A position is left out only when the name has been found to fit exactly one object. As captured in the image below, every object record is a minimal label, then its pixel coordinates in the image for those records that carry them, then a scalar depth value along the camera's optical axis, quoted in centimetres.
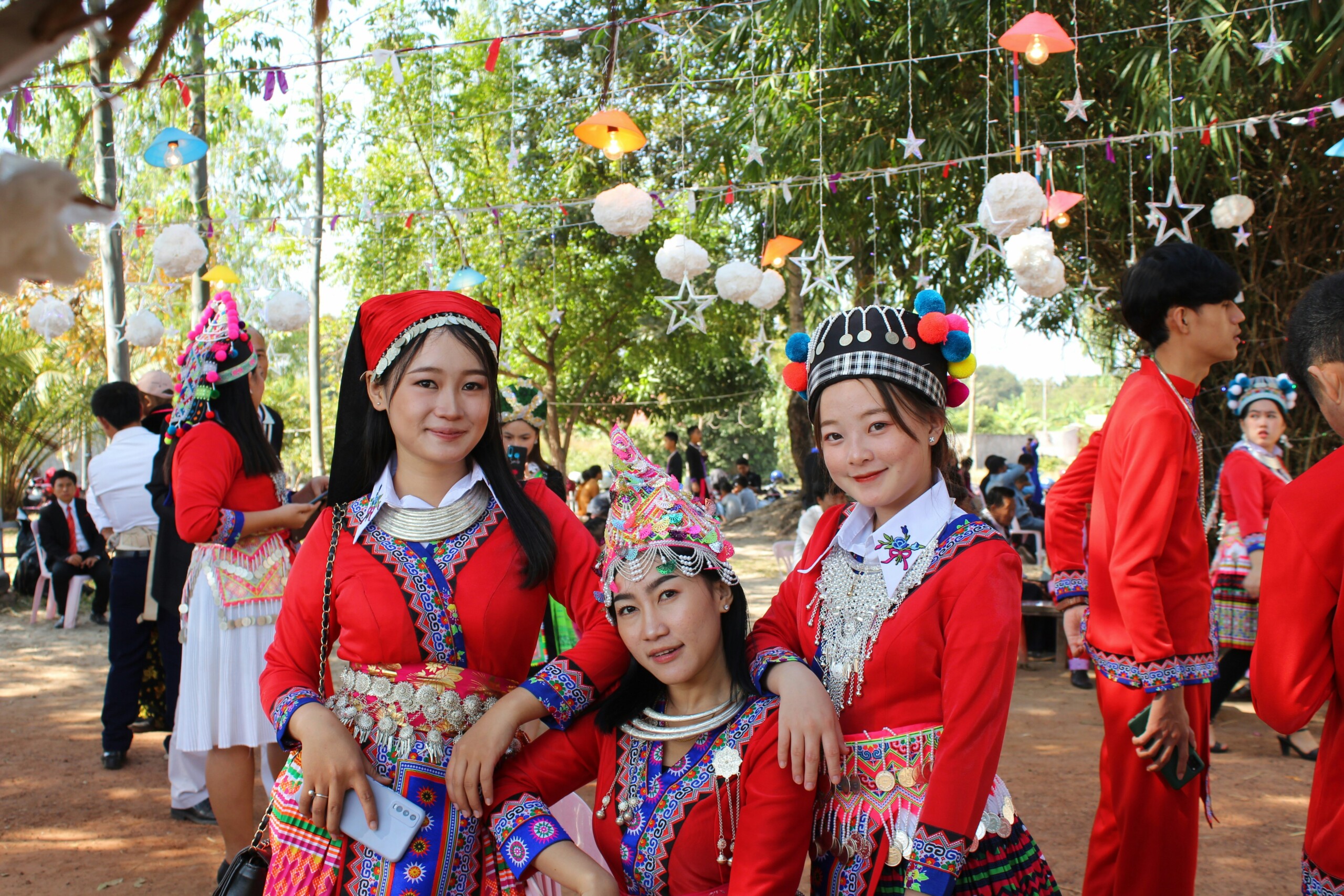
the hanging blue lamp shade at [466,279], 726
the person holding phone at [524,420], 442
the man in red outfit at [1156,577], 220
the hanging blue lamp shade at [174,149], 550
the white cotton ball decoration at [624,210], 588
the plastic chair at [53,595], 816
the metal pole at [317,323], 1350
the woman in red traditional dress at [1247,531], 455
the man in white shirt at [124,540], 449
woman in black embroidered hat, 148
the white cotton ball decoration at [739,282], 657
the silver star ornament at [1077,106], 548
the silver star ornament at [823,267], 635
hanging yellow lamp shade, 682
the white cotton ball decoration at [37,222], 55
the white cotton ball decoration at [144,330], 672
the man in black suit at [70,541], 811
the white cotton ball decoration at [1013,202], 488
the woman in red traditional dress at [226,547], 307
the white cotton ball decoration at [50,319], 680
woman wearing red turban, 164
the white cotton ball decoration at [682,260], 647
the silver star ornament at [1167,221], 567
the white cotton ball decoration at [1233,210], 582
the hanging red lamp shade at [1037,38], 469
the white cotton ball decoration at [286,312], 648
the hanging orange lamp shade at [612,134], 497
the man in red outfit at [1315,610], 151
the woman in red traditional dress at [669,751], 155
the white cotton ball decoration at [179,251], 591
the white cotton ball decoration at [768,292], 688
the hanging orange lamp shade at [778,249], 670
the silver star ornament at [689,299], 649
